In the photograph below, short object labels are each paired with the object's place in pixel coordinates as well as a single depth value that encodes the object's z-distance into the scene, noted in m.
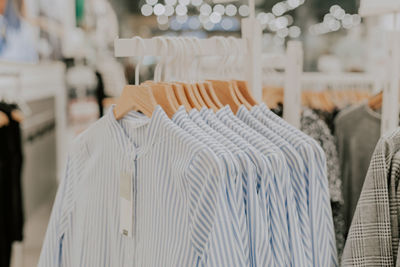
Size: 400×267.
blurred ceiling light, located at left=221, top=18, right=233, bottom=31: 14.04
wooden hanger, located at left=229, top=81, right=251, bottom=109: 1.23
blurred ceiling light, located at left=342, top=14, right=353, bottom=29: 11.20
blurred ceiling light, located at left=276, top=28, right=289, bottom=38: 13.61
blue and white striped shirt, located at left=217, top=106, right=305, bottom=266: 1.01
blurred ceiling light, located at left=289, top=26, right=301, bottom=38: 12.31
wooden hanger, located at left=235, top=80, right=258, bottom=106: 1.26
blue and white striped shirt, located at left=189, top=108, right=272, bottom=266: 0.95
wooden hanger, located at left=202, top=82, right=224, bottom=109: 1.21
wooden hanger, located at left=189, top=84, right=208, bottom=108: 1.17
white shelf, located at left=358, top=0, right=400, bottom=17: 1.43
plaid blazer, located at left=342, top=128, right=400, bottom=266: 1.04
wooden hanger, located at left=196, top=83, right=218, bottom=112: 1.19
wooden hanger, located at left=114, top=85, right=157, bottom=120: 1.11
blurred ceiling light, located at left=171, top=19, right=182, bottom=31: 13.96
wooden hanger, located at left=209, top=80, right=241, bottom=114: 1.23
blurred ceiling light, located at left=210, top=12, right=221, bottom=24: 14.20
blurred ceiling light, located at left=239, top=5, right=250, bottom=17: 13.92
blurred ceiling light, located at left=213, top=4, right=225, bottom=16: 14.02
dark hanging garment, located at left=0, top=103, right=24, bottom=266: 2.15
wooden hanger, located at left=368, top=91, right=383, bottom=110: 1.86
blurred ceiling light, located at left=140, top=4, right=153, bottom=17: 14.01
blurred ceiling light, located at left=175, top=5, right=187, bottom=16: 14.04
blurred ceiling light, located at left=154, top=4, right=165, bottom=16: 13.90
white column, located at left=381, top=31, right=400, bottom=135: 1.52
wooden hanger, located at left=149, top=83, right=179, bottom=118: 1.09
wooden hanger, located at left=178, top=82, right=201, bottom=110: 1.16
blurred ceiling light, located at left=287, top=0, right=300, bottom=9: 11.53
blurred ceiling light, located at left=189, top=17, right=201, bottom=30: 14.05
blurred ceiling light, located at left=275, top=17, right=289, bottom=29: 13.33
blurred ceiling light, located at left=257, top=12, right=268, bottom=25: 13.09
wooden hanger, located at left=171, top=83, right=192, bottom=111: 1.14
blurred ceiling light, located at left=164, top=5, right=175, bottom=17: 13.95
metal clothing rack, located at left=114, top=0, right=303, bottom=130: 1.14
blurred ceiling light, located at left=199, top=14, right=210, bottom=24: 14.18
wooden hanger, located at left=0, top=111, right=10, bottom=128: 2.10
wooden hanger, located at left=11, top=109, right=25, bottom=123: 2.19
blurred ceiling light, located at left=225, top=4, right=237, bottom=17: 14.16
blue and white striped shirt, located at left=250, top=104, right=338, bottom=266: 1.04
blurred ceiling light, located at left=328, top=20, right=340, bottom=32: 11.69
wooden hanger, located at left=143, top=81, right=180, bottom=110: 1.10
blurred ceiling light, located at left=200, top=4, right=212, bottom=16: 14.30
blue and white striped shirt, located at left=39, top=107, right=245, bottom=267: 0.91
